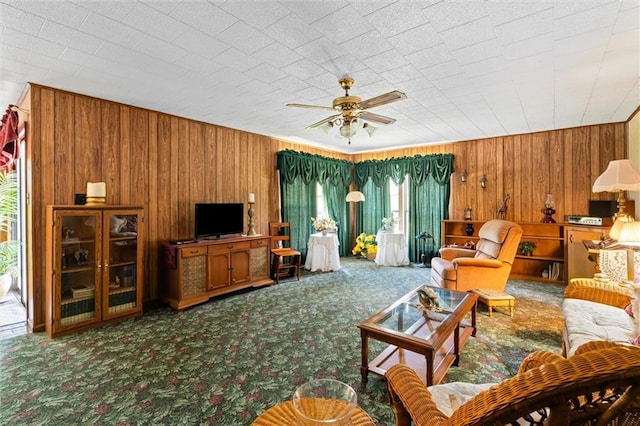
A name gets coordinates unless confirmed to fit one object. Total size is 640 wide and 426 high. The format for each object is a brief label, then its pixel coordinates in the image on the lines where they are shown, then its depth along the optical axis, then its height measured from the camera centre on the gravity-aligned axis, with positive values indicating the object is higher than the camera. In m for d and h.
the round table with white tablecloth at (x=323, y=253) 6.01 -0.81
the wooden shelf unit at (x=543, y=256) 5.22 -0.81
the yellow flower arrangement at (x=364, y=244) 7.21 -0.76
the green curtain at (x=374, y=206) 7.27 +0.14
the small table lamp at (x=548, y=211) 5.32 -0.01
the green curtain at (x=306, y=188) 6.02 +0.53
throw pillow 2.23 -0.74
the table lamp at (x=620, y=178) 3.10 +0.34
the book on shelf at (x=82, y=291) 3.24 -0.83
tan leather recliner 3.80 -0.71
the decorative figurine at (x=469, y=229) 6.07 -0.36
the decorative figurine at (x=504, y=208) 5.82 +0.05
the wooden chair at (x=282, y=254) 5.27 -0.72
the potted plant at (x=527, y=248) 5.48 -0.67
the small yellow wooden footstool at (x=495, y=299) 3.53 -1.03
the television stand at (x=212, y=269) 3.94 -0.79
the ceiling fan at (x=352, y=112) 2.54 +0.94
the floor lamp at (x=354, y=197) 6.95 +0.34
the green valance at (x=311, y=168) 5.95 +0.96
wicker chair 0.73 -0.48
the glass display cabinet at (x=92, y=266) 3.10 -0.57
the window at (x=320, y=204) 6.96 +0.19
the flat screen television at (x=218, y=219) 4.38 -0.10
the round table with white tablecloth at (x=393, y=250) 6.46 -0.82
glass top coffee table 2.07 -0.91
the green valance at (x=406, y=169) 6.41 +0.96
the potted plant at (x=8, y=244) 3.93 -0.39
